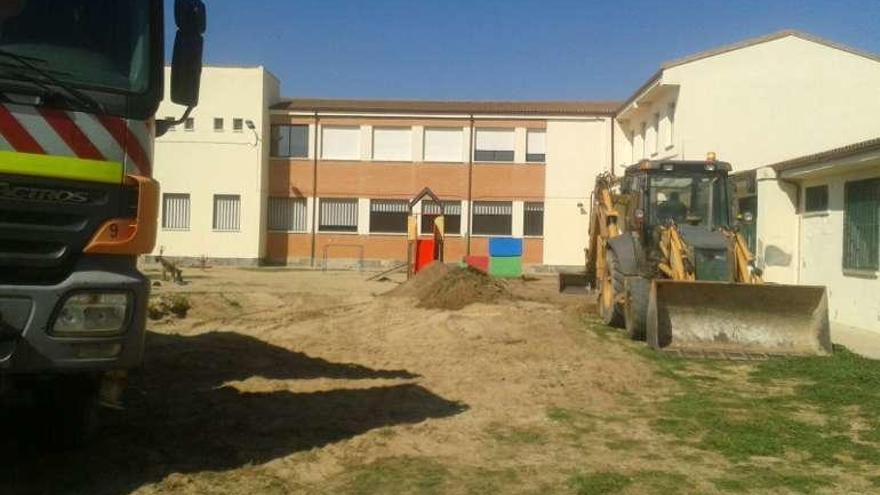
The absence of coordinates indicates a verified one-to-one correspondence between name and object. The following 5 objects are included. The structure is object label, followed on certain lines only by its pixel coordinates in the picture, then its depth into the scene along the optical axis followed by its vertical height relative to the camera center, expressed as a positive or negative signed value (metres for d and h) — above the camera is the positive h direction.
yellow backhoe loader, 12.12 -0.58
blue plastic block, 30.16 -0.40
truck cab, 4.69 +0.28
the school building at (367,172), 37.22 +2.70
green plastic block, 30.09 -1.07
